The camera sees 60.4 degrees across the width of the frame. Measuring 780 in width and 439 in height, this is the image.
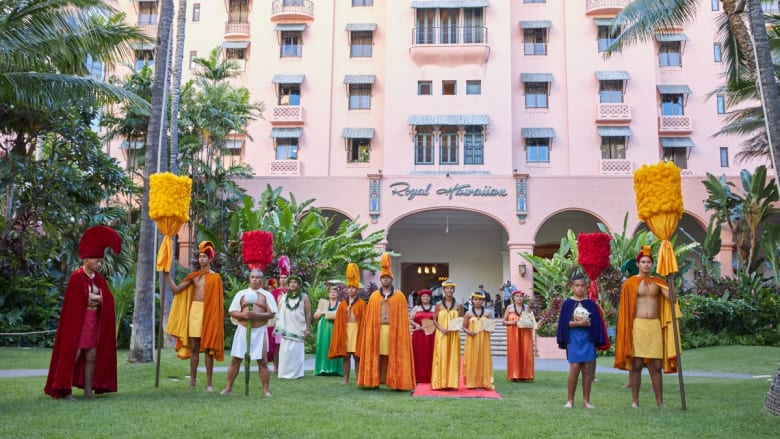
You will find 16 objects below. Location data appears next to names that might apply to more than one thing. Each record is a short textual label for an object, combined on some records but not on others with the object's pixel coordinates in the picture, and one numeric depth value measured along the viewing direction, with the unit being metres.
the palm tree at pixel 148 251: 11.97
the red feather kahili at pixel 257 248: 8.58
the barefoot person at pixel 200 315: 8.55
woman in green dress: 11.62
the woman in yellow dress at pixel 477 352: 9.70
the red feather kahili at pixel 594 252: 8.92
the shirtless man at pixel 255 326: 8.16
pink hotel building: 23.80
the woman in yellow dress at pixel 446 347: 9.34
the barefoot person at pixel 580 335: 7.77
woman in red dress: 10.84
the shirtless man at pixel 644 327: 7.63
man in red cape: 7.55
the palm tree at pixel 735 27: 9.67
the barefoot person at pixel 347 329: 10.50
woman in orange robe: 11.54
